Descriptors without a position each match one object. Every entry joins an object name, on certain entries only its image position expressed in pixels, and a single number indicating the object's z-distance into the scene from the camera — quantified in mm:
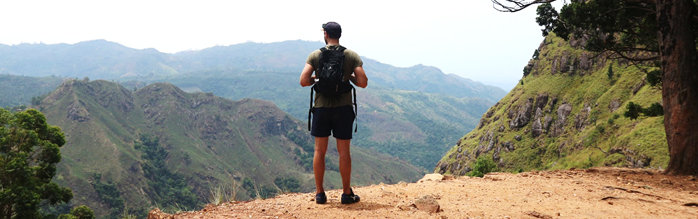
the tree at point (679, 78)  8922
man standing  6195
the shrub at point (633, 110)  12539
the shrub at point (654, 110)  12062
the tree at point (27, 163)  23297
